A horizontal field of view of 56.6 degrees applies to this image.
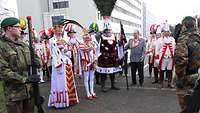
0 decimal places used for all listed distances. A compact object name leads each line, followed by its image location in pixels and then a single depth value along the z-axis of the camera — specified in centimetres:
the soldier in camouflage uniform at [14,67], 239
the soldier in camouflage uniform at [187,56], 269
